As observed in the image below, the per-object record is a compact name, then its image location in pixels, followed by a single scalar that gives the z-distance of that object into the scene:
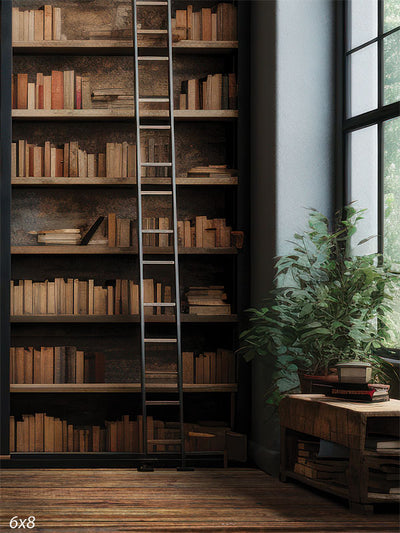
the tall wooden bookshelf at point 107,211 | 5.50
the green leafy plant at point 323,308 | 4.27
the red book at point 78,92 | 5.36
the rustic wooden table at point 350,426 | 3.69
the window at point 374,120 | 4.51
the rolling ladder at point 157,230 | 4.93
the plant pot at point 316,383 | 4.14
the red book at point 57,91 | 5.34
